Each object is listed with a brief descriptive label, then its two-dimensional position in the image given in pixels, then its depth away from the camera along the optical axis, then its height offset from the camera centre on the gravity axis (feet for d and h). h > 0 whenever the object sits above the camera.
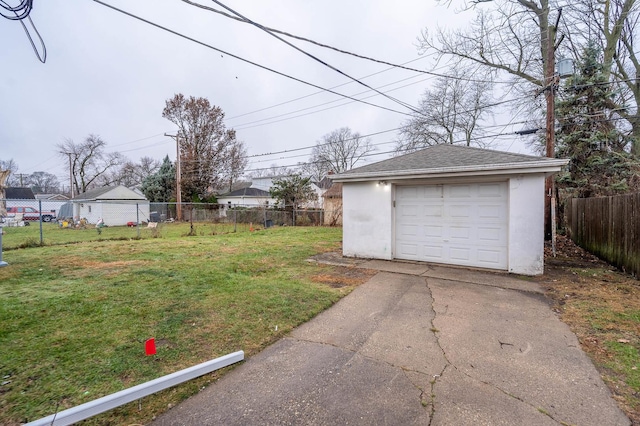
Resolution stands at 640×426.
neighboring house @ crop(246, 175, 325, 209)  105.88 +12.66
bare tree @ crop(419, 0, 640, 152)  36.01 +22.18
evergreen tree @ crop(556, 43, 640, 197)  37.68 +9.17
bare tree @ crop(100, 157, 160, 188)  132.77 +17.16
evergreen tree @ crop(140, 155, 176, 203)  94.12 +7.92
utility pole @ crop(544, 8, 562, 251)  28.89 +11.10
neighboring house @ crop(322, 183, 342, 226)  62.13 -0.71
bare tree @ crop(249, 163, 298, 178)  121.85 +16.71
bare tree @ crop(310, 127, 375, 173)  100.81 +20.29
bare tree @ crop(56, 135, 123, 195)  108.01 +20.13
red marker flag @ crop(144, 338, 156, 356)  8.30 -3.96
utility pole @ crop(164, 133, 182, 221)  73.36 +9.00
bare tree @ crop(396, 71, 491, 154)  62.08 +18.83
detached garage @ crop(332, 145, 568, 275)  19.52 -0.22
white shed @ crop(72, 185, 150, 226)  71.82 +0.26
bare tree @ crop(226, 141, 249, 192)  100.27 +16.54
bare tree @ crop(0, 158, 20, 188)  124.47 +19.18
